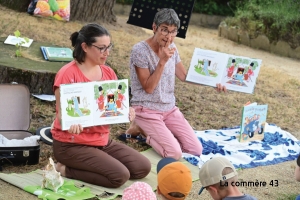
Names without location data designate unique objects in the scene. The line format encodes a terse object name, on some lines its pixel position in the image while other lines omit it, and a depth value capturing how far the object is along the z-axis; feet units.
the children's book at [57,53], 22.25
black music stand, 20.17
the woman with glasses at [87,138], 15.58
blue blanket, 19.10
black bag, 17.71
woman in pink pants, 17.89
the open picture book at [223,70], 19.27
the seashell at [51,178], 14.78
